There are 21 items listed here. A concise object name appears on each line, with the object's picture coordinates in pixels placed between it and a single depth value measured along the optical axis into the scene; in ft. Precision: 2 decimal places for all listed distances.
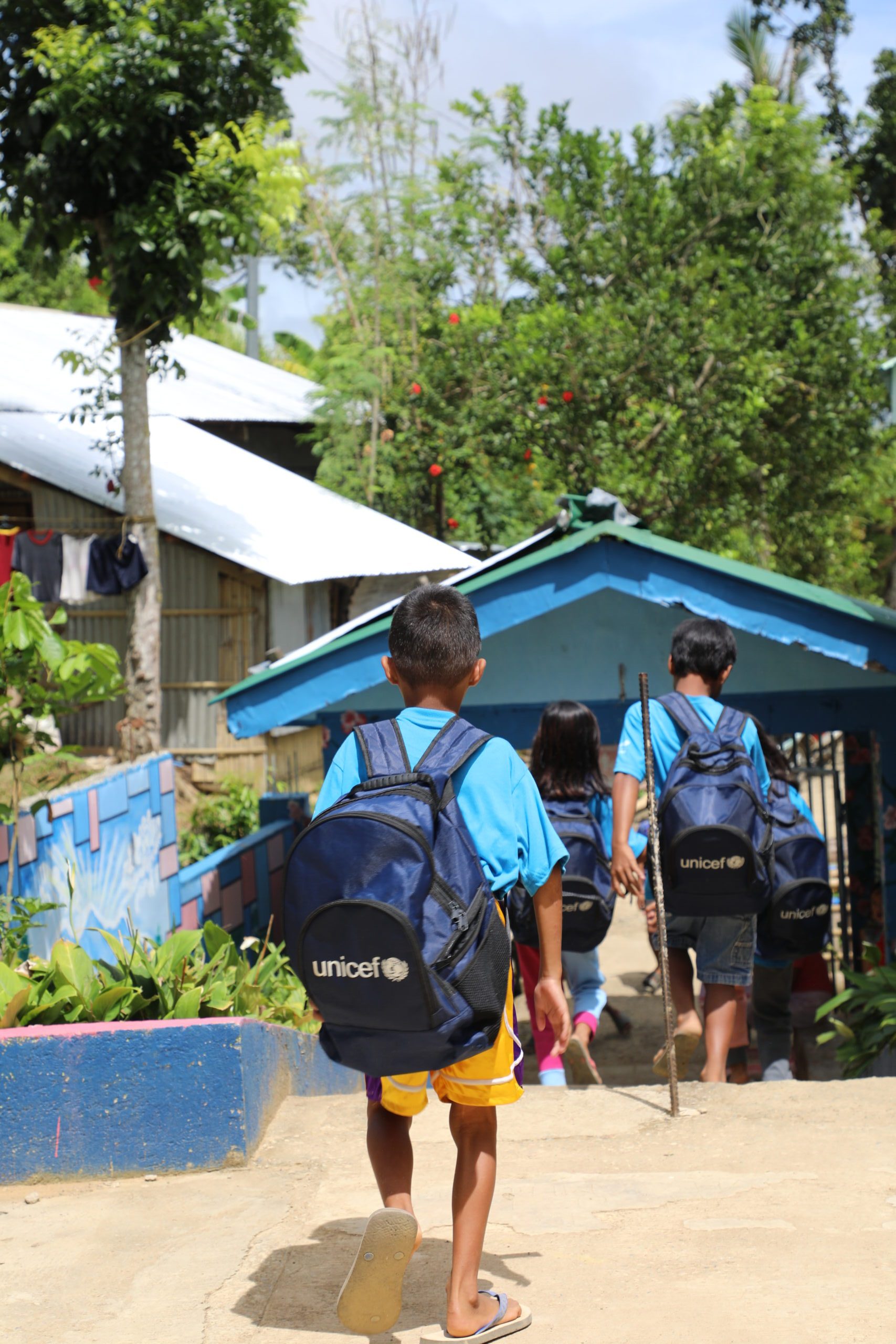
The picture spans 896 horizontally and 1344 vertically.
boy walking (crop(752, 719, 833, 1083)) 17.56
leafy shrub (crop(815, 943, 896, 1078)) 18.03
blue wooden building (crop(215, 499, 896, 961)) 19.16
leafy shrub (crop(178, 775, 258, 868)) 42.02
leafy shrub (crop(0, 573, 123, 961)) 16.03
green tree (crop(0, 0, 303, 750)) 30.68
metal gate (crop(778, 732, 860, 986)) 22.85
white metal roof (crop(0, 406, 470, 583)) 41.09
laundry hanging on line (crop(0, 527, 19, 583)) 39.55
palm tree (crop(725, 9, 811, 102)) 71.97
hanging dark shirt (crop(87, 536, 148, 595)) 37.83
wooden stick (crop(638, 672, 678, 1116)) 13.51
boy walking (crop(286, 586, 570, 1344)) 8.04
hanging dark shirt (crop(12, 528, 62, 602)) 40.16
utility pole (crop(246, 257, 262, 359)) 76.54
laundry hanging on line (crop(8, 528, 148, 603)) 39.34
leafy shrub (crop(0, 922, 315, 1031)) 13.17
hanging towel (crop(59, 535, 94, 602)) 40.09
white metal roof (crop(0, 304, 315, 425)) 49.39
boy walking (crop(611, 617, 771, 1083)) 14.73
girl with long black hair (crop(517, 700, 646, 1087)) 17.48
